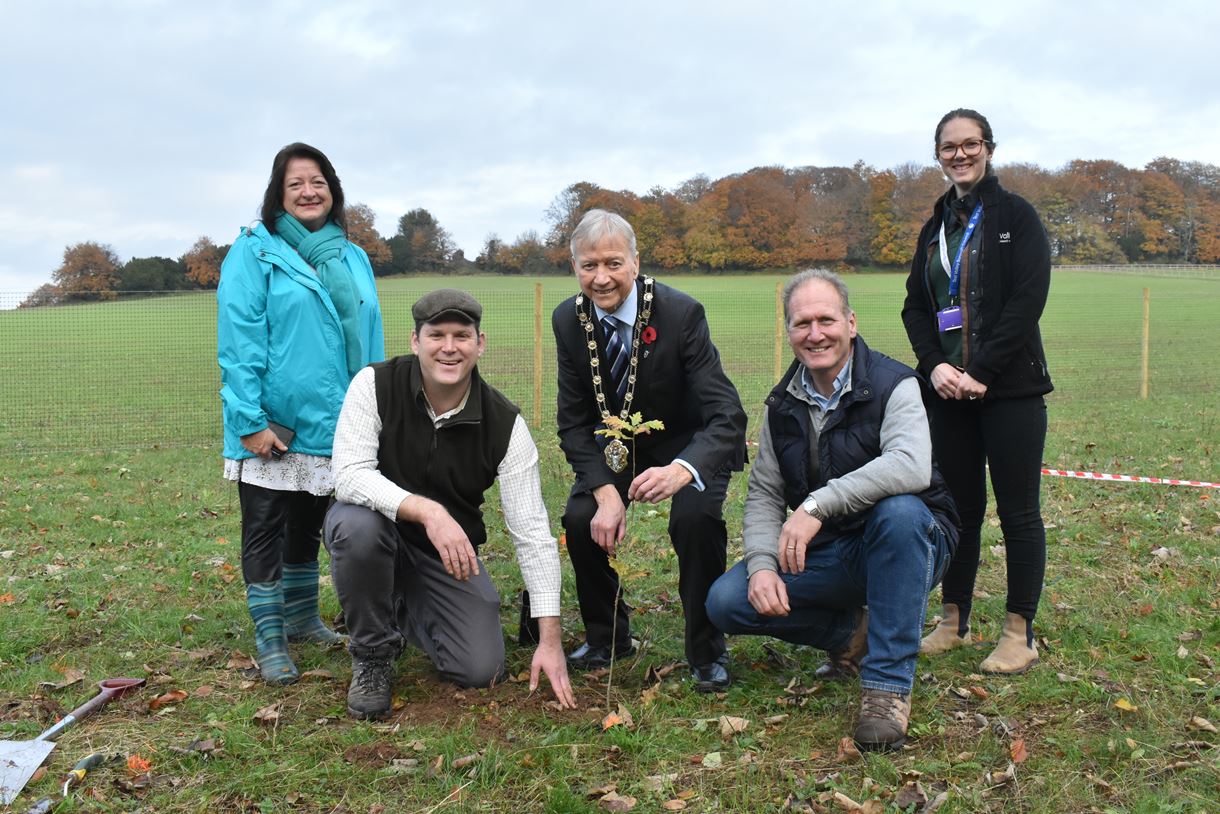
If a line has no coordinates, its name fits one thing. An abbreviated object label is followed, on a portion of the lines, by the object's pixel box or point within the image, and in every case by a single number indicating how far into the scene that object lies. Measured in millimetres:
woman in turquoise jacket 3838
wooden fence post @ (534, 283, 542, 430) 11898
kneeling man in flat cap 3547
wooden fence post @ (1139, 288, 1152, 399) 14516
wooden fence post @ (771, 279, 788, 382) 12807
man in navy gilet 3281
